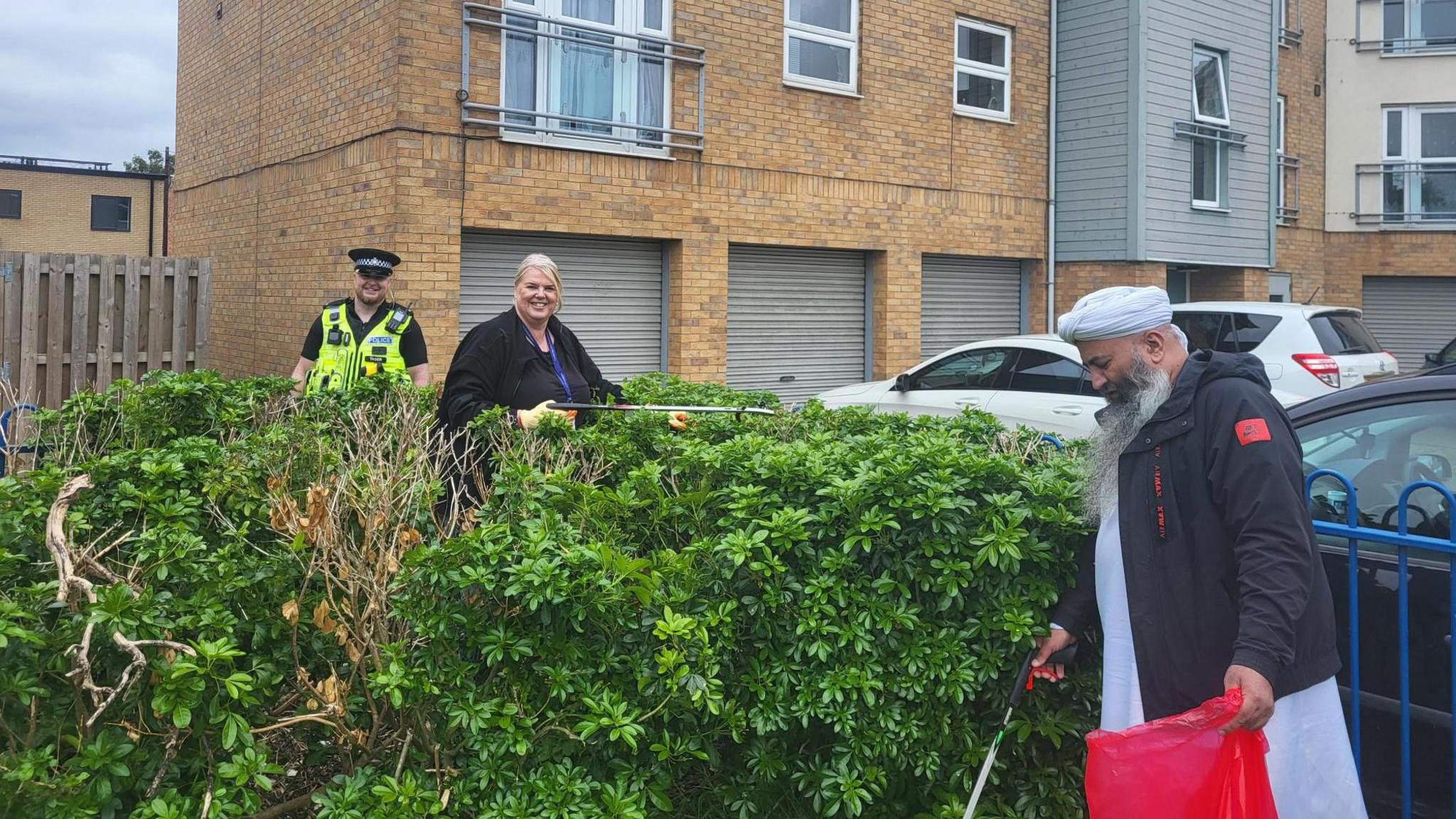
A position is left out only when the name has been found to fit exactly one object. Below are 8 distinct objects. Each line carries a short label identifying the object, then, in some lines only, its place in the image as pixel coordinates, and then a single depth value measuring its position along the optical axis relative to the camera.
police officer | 6.80
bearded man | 3.04
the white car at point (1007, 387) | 10.55
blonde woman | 5.28
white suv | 11.58
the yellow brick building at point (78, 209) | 45.44
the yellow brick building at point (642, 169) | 11.41
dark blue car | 3.59
